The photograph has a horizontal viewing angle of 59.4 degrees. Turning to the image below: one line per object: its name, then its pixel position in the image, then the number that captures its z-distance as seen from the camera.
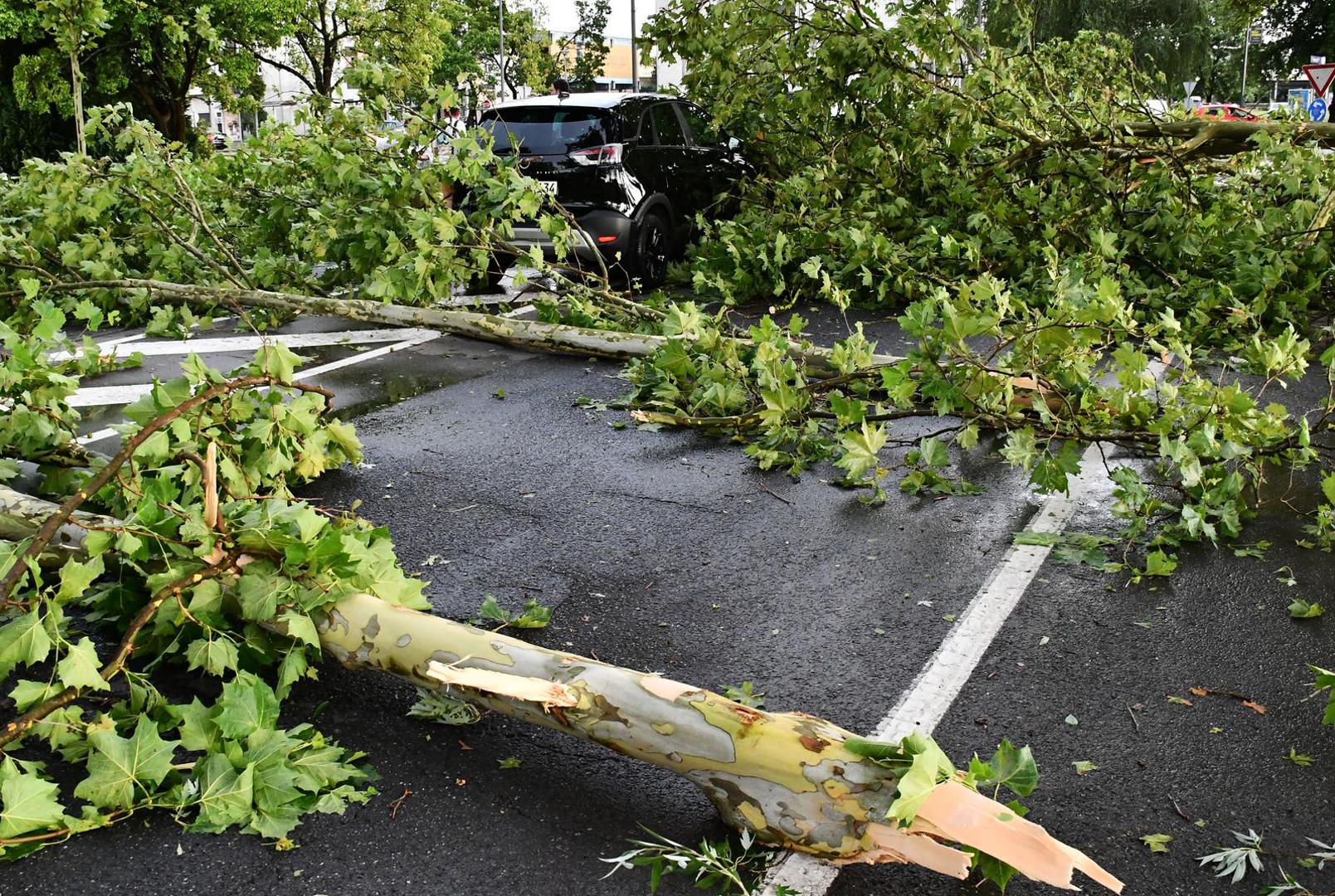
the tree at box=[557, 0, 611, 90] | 46.85
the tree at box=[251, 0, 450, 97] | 45.50
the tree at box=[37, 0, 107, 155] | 11.13
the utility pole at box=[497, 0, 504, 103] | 61.12
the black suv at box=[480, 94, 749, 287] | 10.55
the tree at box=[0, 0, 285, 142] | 26.81
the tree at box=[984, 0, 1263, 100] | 56.25
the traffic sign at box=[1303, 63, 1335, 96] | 23.31
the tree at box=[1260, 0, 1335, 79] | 46.06
